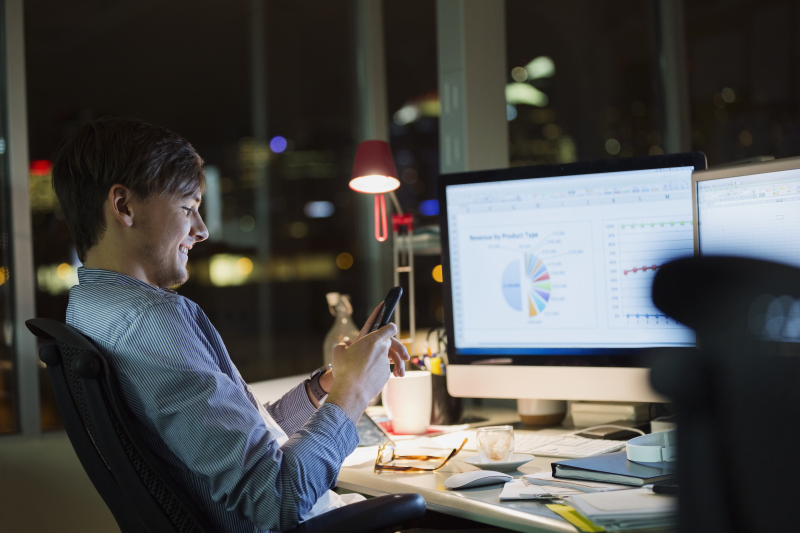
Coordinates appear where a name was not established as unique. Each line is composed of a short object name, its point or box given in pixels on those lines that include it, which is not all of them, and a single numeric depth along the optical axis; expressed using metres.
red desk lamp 1.75
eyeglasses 1.23
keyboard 1.29
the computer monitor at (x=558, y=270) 1.31
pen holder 1.63
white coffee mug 1.55
